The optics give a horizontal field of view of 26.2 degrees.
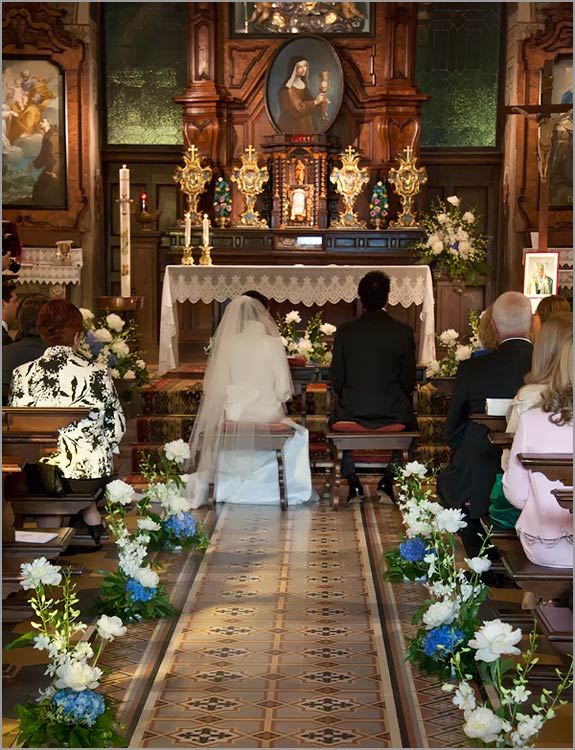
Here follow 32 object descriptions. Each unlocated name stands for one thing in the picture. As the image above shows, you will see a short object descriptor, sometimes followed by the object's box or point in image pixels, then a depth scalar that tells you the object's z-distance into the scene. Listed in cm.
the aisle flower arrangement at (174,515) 717
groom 870
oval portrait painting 1590
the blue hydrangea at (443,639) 507
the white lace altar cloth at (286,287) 1262
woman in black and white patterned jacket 699
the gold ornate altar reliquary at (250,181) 1542
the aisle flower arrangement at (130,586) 599
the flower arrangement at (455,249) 1248
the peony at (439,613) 497
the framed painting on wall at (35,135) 1686
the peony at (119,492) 616
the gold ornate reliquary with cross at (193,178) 1541
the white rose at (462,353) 1035
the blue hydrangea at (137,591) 598
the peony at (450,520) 545
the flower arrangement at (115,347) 1065
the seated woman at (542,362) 518
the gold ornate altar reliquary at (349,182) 1534
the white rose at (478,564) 480
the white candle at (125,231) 1038
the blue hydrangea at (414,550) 656
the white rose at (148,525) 652
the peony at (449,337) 1070
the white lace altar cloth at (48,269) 1631
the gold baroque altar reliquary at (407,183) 1534
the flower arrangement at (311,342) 1102
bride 872
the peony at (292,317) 1171
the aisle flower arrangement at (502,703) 380
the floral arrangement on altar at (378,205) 1549
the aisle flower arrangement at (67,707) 430
